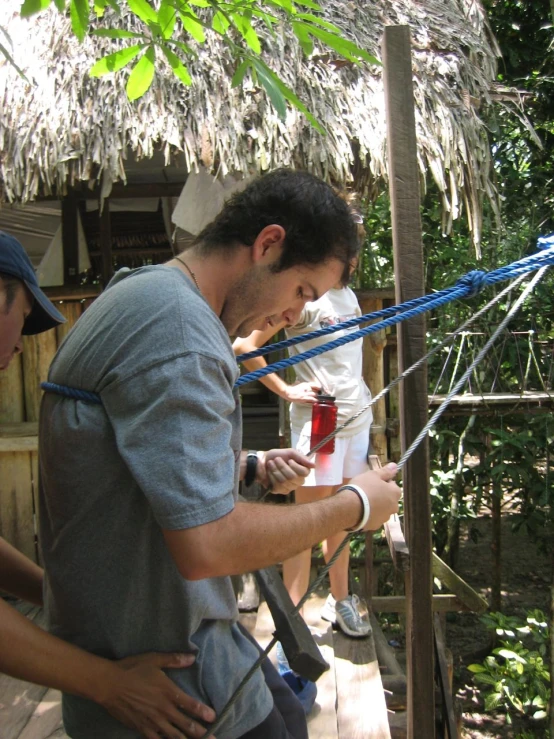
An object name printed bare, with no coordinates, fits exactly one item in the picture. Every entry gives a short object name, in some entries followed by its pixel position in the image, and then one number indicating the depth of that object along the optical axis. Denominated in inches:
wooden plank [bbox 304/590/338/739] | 97.7
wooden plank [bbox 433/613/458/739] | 143.2
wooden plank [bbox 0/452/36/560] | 155.7
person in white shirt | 120.0
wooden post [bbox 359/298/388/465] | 163.8
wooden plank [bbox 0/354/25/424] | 160.4
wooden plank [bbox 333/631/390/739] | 99.3
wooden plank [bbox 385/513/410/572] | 79.3
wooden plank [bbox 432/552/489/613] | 109.6
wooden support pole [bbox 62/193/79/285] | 207.7
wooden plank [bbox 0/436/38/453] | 152.1
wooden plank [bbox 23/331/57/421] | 161.0
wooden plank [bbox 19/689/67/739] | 100.1
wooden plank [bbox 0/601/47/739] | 102.1
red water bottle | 98.3
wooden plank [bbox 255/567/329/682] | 53.2
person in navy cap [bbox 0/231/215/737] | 41.3
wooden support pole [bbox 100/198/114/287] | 193.6
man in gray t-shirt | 39.4
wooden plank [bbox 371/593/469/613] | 138.1
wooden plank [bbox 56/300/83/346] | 162.9
